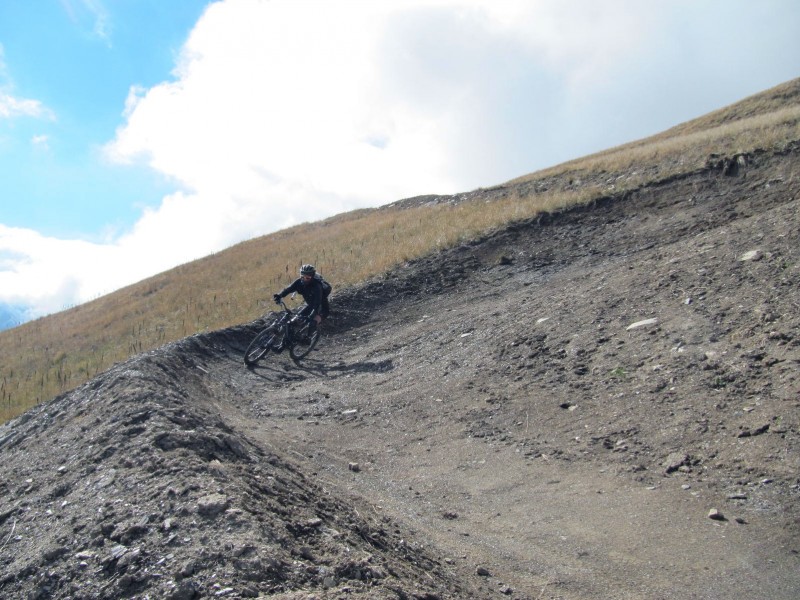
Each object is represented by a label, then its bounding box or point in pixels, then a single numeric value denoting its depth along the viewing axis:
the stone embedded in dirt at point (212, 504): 3.92
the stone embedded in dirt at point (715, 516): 5.30
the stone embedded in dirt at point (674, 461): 6.16
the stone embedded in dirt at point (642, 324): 9.10
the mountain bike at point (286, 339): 12.64
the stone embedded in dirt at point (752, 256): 9.59
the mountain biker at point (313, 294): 12.92
